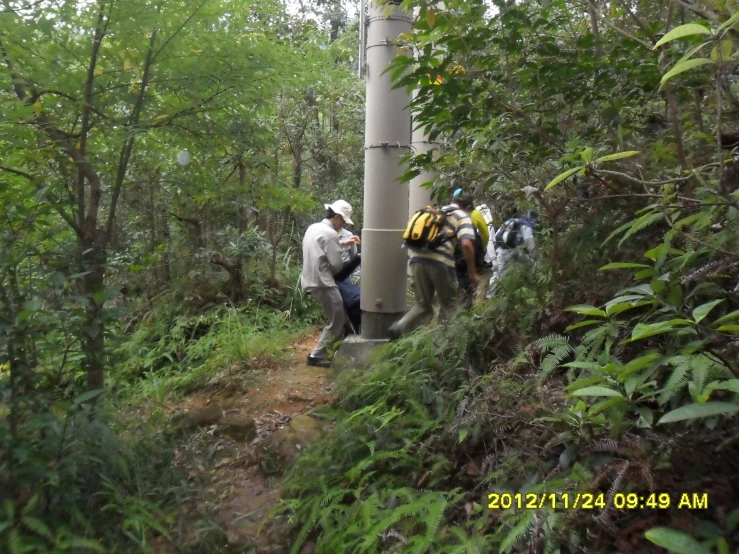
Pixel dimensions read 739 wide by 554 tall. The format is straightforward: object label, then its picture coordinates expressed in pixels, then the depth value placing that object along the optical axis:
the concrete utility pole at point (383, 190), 5.62
